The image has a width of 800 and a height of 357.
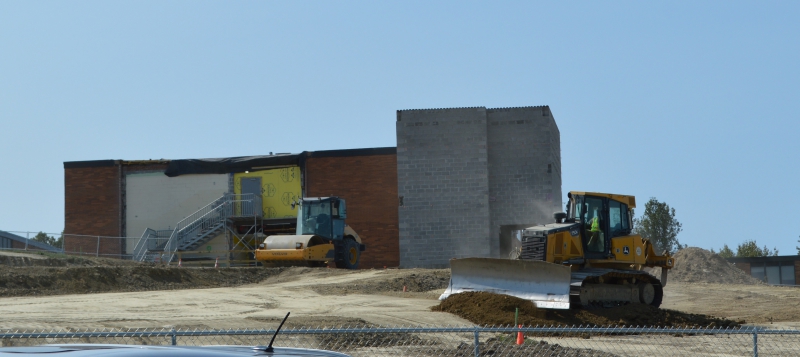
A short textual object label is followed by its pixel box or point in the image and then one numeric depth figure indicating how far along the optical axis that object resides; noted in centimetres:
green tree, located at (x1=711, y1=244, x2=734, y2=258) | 9385
